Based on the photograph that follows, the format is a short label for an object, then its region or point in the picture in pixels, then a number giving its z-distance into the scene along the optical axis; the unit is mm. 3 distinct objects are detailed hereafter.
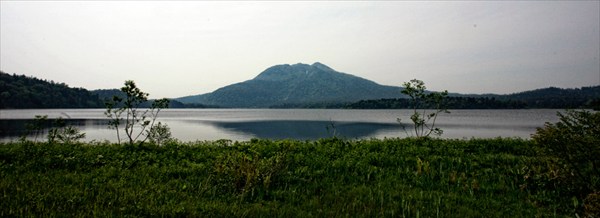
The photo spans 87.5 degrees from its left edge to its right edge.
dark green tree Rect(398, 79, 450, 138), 18953
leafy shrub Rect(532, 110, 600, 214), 6645
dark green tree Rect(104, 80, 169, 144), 14633
